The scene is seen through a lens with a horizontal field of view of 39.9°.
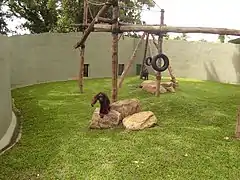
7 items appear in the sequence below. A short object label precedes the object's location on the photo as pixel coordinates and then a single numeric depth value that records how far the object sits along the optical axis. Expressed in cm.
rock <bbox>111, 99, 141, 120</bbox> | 739
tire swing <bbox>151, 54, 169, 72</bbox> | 858
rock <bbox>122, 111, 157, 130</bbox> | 687
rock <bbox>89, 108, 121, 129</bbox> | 707
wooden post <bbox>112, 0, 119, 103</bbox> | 797
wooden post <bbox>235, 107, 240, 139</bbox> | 650
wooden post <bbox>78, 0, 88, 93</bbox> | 1128
